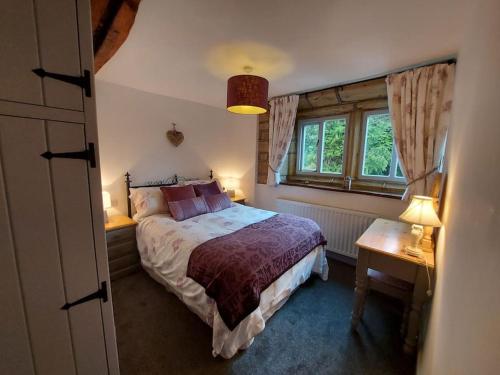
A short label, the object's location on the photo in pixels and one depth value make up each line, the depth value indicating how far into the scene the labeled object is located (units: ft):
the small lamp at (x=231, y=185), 12.41
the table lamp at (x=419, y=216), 4.56
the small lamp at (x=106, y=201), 7.75
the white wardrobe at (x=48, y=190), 1.94
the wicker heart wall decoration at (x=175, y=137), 10.22
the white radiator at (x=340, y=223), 8.57
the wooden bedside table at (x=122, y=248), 7.48
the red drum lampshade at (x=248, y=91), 6.24
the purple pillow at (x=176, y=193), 8.62
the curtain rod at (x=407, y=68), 6.33
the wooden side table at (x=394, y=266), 4.64
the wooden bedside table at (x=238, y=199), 11.98
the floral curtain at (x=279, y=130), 10.14
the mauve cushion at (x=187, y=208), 8.12
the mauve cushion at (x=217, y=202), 9.30
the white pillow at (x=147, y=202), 8.36
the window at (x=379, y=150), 8.63
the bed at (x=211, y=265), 4.82
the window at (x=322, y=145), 9.98
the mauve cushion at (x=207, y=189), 9.71
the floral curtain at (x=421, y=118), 6.48
